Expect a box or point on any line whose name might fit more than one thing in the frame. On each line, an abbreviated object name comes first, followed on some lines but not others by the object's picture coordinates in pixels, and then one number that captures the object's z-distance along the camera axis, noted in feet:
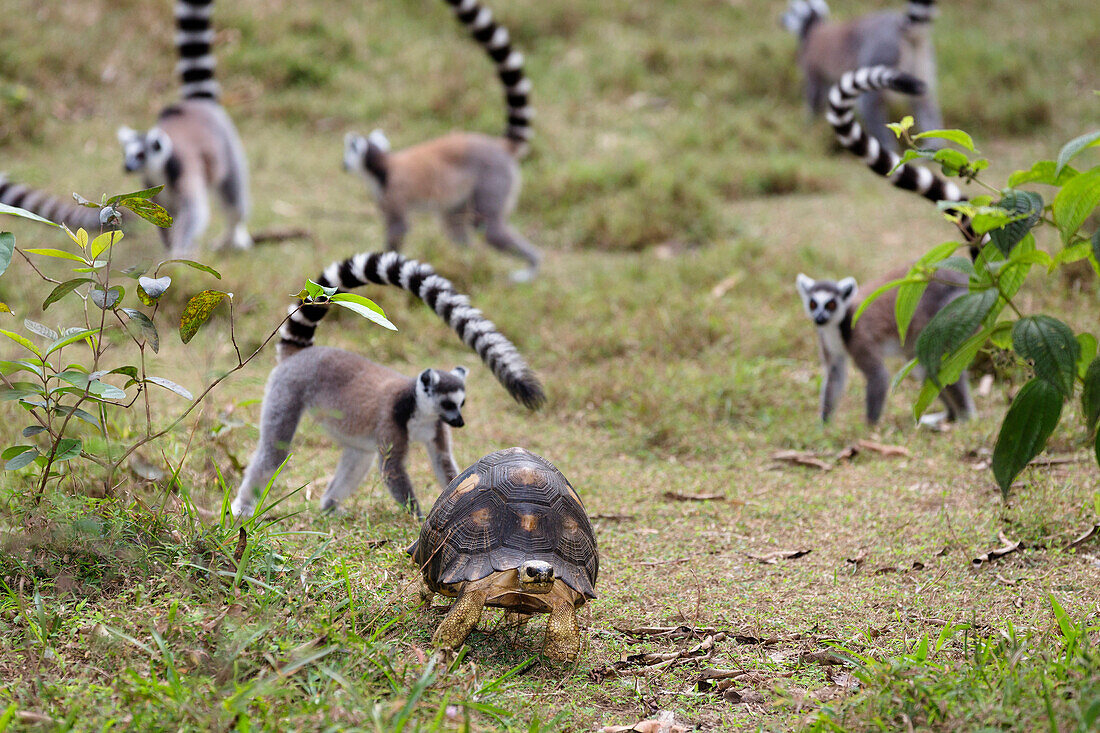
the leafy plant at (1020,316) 15.75
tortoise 17.49
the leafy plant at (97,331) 17.12
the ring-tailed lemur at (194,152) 47.06
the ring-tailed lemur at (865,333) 31.81
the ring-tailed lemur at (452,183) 47.70
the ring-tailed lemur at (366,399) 24.26
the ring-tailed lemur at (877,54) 60.54
